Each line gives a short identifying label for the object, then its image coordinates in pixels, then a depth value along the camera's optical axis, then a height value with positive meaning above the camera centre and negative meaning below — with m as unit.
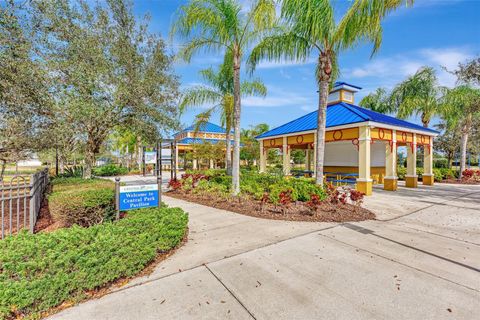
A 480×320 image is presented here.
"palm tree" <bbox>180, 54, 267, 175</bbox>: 12.27 +3.72
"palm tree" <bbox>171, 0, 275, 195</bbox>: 8.20 +5.12
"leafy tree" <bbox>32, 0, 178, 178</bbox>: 6.71 +2.97
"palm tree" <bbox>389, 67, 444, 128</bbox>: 17.33 +5.19
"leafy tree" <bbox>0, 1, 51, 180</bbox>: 5.84 +2.14
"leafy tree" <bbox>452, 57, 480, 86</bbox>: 12.29 +5.12
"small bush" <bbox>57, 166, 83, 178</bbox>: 13.08 -0.87
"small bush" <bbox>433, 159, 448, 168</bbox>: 35.21 -0.17
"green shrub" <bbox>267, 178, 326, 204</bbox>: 7.98 -1.10
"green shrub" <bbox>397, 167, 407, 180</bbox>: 19.94 -1.02
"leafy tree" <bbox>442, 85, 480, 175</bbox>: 16.55 +4.37
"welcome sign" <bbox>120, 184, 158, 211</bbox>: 4.83 -0.82
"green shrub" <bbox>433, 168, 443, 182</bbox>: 18.67 -1.17
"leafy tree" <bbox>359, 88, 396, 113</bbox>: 21.16 +5.96
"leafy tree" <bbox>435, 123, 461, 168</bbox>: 26.24 +2.37
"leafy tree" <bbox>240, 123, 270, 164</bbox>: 31.48 +1.56
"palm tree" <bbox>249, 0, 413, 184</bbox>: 7.77 +4.86
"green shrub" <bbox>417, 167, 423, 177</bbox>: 19.83 -0.83
